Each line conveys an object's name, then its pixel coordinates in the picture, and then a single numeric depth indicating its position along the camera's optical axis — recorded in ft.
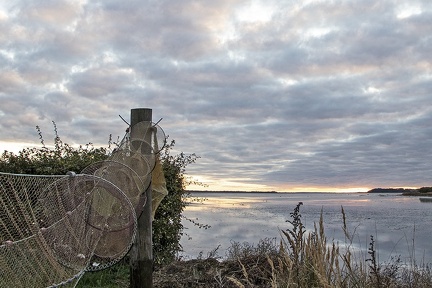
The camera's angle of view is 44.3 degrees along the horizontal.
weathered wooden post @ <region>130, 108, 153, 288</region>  20.07
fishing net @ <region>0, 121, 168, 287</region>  16.67
